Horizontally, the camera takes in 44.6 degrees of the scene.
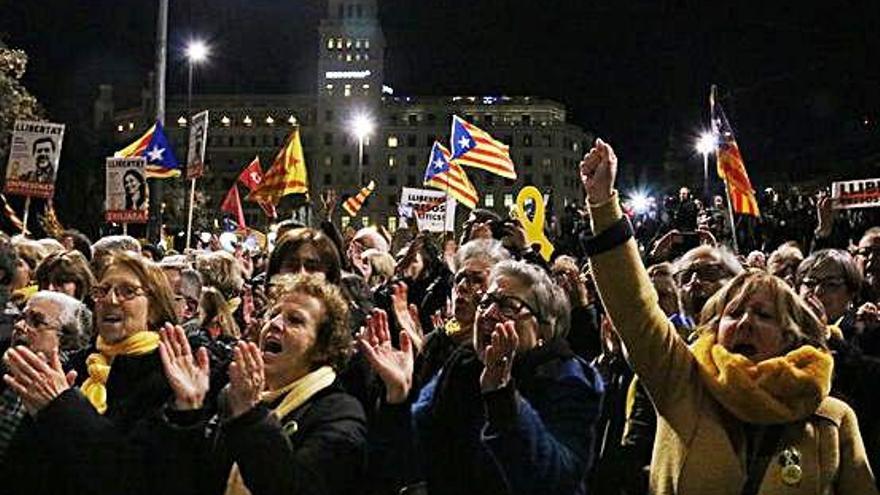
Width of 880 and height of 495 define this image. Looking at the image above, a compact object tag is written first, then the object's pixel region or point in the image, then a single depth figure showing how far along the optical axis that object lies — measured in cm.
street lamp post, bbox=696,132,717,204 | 2968
